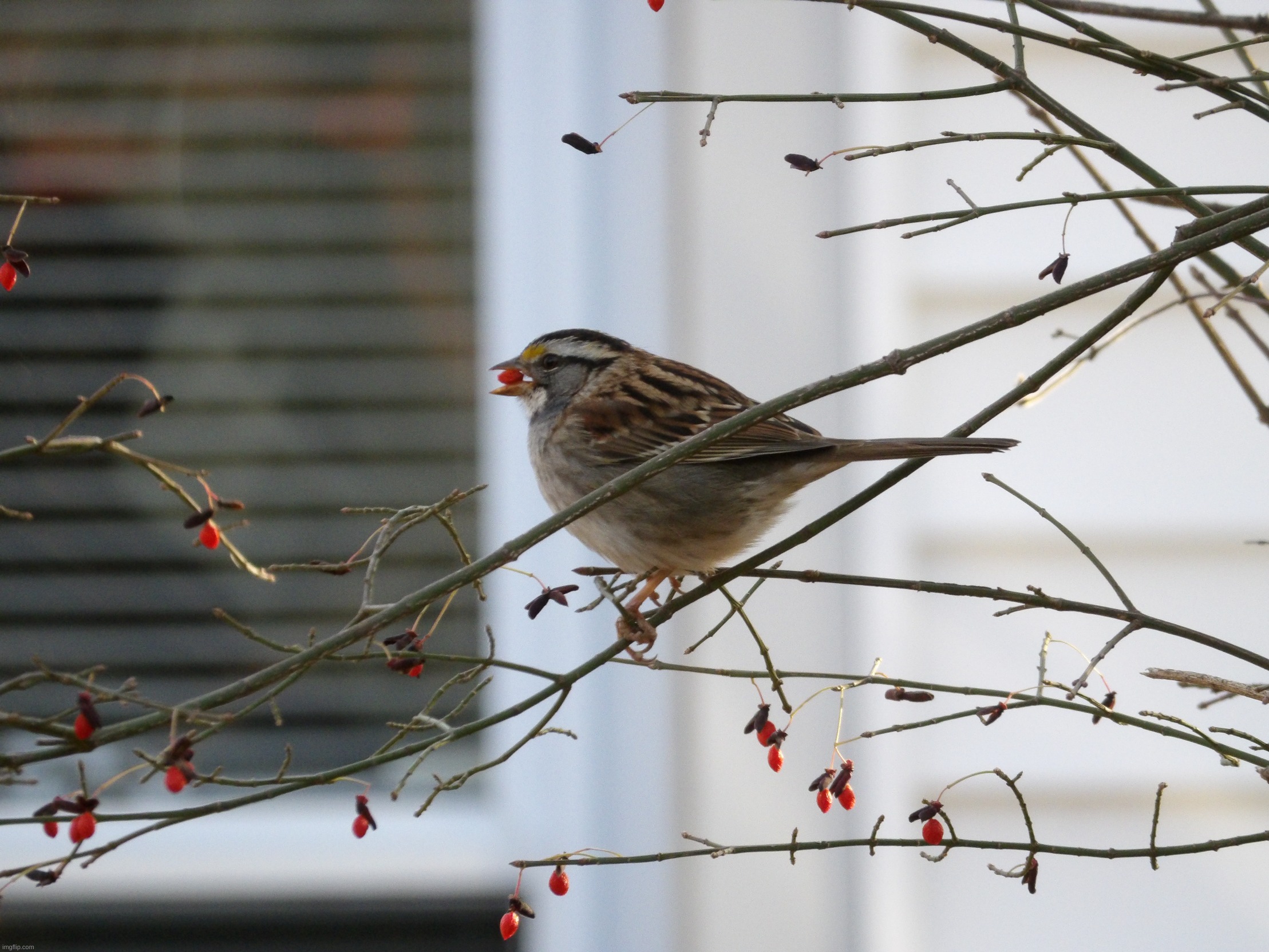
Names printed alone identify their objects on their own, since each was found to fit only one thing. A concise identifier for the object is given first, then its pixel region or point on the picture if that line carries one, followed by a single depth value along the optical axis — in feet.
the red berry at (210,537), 13.13
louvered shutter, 18.74
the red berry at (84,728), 10.27
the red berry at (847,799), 14.36
